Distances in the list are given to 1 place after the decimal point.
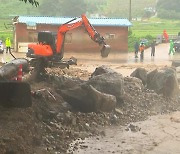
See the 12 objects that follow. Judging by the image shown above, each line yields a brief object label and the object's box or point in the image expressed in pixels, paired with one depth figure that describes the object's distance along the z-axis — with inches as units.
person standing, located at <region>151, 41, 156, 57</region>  1223.5
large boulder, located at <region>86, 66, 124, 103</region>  503.2
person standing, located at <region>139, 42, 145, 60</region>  1153.4
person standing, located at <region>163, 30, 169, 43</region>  1587.1
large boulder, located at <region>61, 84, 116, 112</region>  467.1
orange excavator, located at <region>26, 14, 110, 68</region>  589.6
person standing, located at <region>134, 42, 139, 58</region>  1191.8
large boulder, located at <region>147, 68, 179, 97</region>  581.6
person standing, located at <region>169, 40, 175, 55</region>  1273.4
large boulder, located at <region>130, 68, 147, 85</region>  628.1
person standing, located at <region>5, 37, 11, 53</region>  1115.8
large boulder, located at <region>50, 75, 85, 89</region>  513.3
